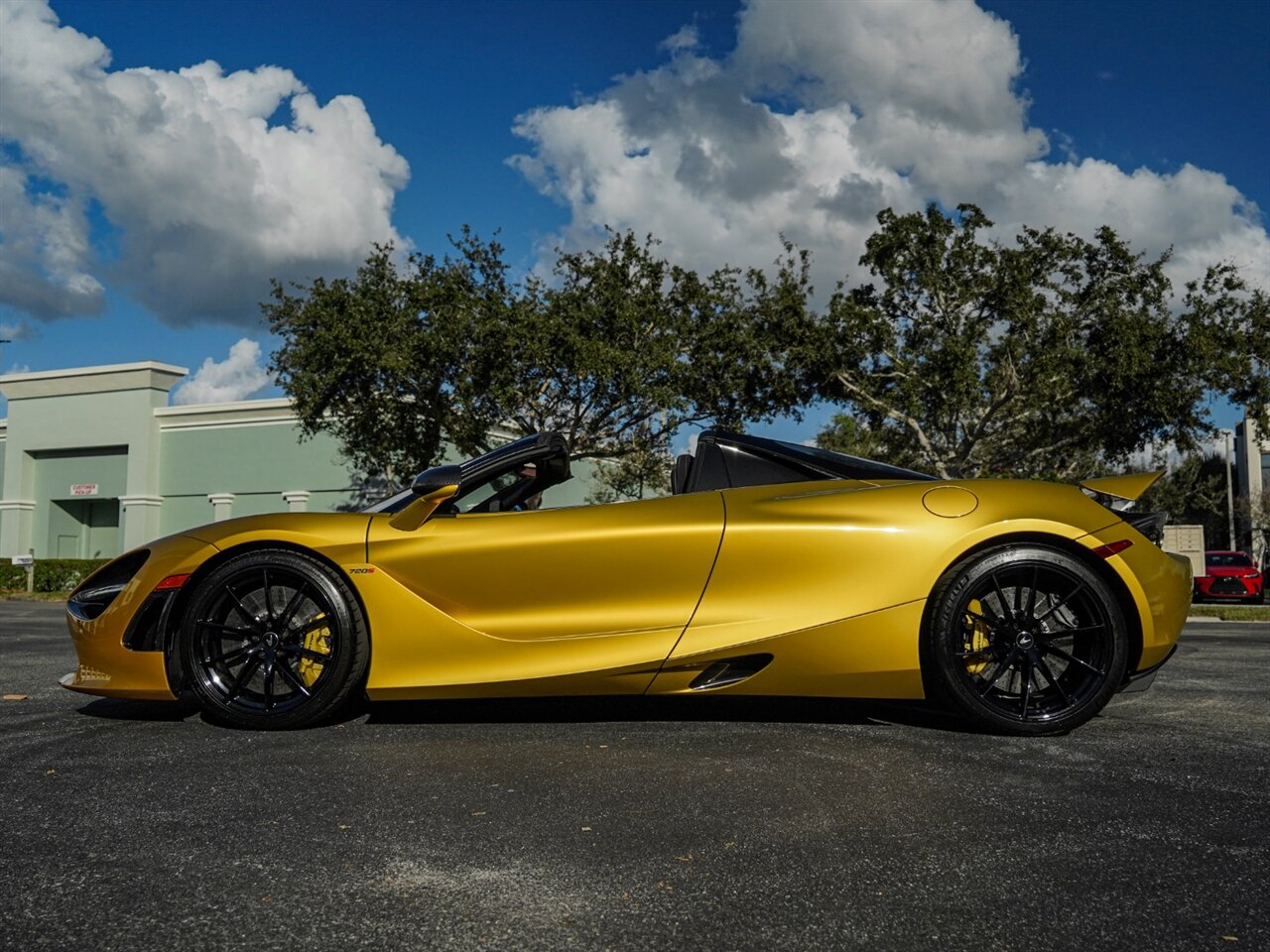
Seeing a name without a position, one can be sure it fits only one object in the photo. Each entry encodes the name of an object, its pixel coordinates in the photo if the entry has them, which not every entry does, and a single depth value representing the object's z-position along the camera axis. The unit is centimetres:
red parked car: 2669
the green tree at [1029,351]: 2448
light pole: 4951
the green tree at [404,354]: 2352
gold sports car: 408
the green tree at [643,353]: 2323
